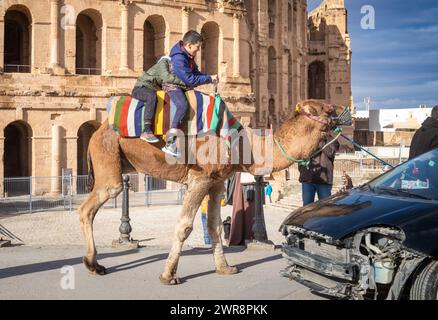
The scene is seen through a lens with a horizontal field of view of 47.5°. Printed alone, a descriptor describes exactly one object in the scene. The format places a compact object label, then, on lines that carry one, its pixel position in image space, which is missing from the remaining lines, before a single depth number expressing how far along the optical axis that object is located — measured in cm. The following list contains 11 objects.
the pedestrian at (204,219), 1291
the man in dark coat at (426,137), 891
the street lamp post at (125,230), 974
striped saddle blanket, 662
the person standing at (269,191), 2897
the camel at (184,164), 678
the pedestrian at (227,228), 1310
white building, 7200
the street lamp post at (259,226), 914
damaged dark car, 459
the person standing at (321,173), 985
